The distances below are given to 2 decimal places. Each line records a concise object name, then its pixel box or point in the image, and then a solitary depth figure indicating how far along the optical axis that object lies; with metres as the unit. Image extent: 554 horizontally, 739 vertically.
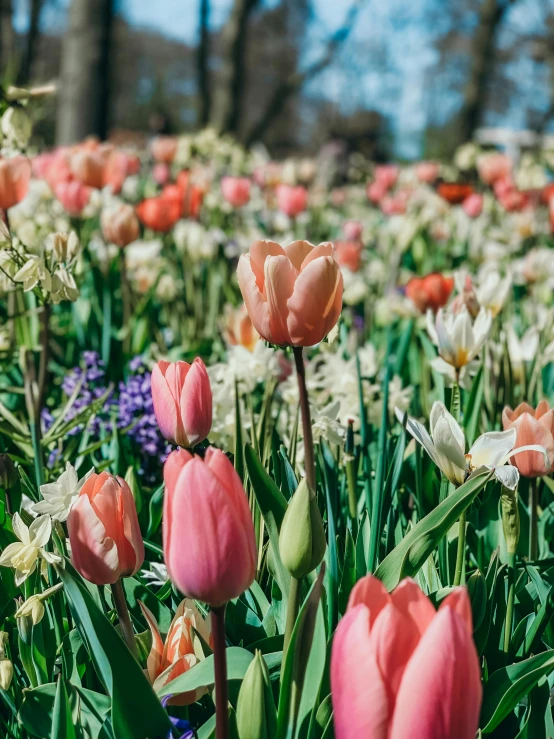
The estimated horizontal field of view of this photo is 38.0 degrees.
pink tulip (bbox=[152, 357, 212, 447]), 0.93
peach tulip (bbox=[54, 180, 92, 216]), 2.62
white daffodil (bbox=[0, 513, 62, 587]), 0.89
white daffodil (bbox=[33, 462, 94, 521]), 0.93
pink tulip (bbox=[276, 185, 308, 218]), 3.74
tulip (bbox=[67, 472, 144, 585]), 0.78
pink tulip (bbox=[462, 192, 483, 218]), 4.11
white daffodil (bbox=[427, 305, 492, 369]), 1.39
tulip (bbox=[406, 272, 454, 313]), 2.11
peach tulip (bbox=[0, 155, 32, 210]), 1.51
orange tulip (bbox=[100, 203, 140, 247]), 2.27
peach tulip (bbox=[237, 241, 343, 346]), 0.90
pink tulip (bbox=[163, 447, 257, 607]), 0.64
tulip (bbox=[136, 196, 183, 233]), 2.89
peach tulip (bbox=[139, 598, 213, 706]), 0.84
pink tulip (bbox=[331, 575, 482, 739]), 0.54
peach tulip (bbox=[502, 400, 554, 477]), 1.06
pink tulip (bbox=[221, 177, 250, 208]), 3.87
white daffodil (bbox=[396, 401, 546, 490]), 0.93
